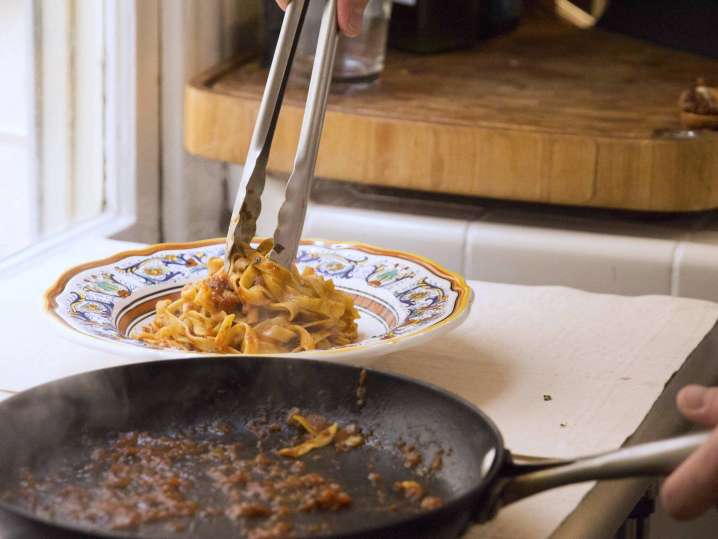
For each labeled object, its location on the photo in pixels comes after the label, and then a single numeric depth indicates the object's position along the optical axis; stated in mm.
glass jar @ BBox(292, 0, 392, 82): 1823
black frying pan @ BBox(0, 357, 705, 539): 811
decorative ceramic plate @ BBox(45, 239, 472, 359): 1062
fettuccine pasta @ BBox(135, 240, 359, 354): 1090
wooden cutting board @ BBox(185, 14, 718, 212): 1643
